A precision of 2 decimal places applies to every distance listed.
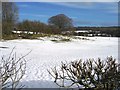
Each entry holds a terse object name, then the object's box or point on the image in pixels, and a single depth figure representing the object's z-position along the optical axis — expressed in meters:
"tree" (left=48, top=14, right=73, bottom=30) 27.26
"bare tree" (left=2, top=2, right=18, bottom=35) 16.07
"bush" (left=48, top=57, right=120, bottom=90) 2.73
